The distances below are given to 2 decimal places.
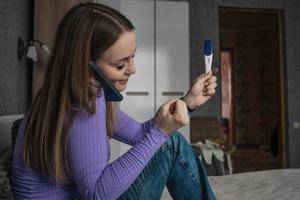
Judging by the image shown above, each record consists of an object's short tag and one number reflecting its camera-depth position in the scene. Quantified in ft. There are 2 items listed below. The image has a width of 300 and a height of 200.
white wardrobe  12.68
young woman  2.84
